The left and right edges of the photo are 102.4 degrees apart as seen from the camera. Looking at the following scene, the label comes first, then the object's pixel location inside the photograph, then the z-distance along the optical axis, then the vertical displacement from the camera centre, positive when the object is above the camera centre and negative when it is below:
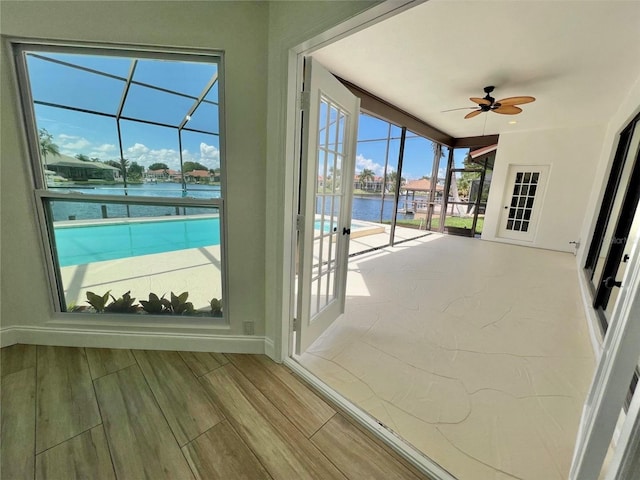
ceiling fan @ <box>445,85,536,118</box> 3.34 +1.28
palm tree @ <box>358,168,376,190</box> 10.65 +0.64
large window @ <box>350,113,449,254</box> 5.76 +0.28
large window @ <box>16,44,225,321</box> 1.69 +0.13
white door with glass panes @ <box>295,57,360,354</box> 1.69 -0.07
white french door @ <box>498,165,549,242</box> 5.97 -0.04
